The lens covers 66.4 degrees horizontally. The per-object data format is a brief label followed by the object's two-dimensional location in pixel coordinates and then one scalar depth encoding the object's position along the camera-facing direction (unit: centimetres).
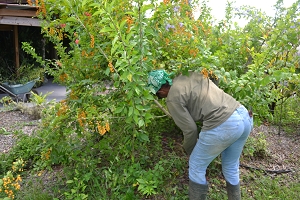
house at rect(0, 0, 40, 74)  521
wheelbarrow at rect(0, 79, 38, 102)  557
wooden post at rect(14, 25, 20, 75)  640
